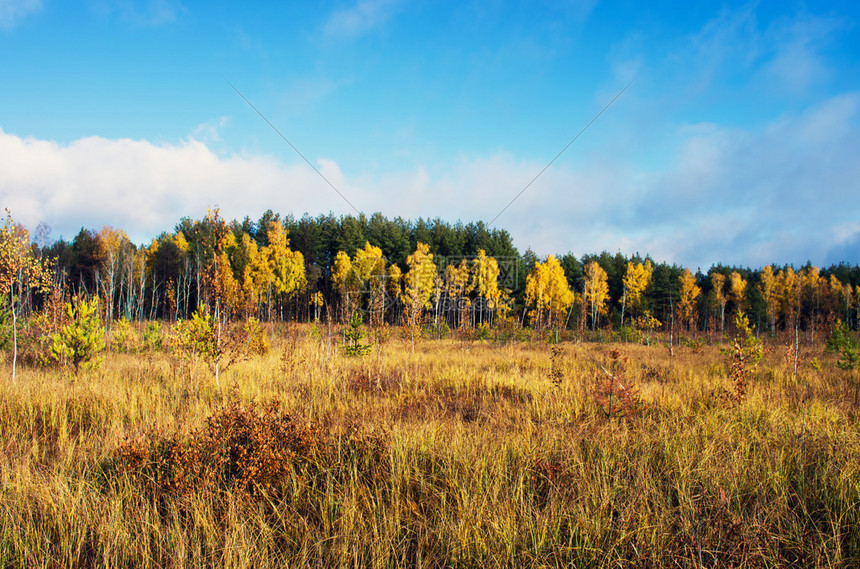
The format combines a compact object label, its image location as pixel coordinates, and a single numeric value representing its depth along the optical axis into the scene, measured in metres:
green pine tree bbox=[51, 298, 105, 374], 7.16
